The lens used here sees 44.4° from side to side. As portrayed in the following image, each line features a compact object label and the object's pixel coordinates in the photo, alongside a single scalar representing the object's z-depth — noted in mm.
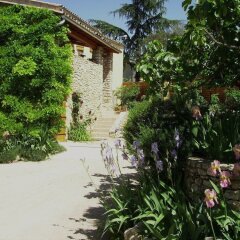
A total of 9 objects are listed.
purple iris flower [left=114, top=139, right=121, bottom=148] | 3728
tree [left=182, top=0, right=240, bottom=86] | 2790
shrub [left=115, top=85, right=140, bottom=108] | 16147
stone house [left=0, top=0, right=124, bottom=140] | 9746
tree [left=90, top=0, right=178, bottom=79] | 23909
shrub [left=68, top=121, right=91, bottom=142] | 11129
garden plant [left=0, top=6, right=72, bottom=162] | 7982
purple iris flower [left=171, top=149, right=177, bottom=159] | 3448
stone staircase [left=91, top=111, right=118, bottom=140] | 12459
